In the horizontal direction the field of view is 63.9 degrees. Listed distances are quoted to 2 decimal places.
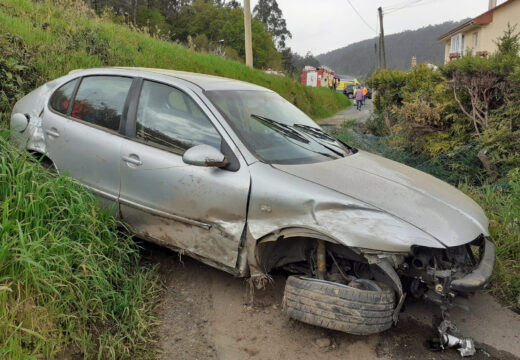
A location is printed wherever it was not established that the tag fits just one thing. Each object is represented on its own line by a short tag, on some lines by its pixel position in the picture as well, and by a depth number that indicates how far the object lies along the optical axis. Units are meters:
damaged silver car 2.61
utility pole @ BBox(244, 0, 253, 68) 14.59
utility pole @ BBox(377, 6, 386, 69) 35.59
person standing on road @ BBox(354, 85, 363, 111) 25.33
